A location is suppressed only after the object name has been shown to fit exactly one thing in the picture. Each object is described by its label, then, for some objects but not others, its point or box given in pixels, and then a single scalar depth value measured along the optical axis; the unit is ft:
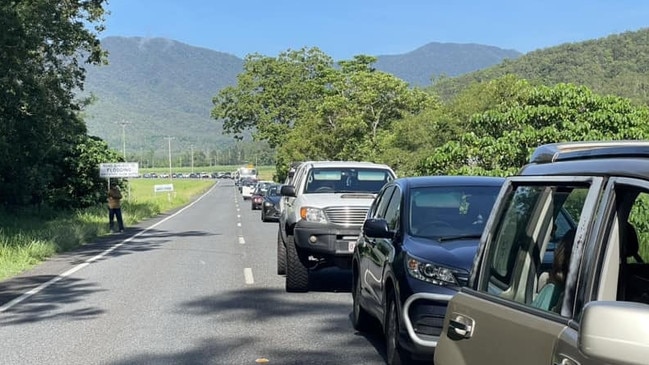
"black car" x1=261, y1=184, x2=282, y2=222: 101.96
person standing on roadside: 81.00
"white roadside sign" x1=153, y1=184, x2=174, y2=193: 186.19
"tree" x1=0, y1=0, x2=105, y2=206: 67.26
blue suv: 19.88
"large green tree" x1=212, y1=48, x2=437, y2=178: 155.94
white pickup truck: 34.94
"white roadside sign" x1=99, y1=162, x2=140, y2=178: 108.68
